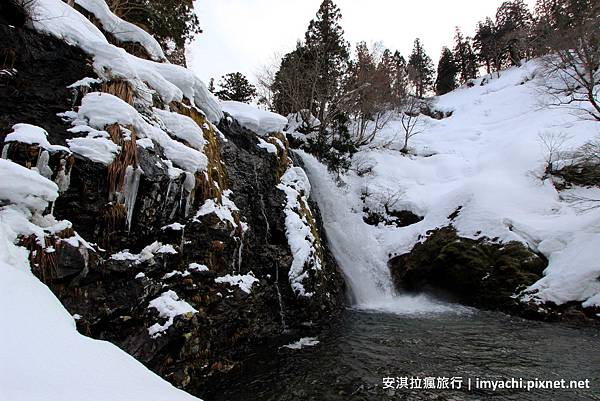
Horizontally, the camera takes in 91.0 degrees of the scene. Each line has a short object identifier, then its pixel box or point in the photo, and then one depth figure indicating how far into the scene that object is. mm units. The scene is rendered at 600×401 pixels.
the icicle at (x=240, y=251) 6765
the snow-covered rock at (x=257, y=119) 10680
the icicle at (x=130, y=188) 4676
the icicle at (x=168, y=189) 5289
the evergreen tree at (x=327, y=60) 20656
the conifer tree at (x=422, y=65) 47069
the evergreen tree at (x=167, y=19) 12727
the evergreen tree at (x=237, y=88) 25047
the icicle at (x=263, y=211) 8265
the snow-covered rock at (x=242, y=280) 6187
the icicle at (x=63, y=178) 4070
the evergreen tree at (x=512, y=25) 38719
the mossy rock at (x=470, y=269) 9617
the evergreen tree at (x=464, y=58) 46094
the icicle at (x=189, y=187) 5715
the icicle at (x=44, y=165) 3901
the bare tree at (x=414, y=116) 28025
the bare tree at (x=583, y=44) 11047
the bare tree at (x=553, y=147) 14219
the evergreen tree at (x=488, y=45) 41781
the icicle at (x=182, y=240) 5436
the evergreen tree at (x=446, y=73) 47281
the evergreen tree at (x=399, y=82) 26766
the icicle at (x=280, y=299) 7430
